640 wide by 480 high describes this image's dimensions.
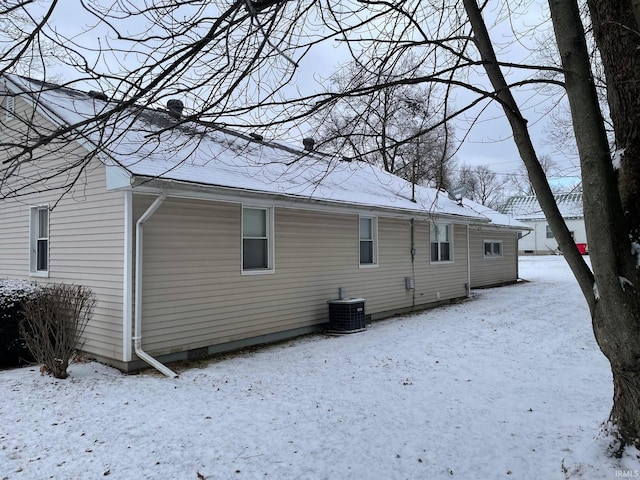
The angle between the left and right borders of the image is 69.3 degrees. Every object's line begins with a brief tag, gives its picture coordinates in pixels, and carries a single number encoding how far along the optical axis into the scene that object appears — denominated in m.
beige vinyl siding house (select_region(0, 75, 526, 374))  6.87
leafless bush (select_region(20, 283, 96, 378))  6.35
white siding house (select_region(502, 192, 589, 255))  38.53
